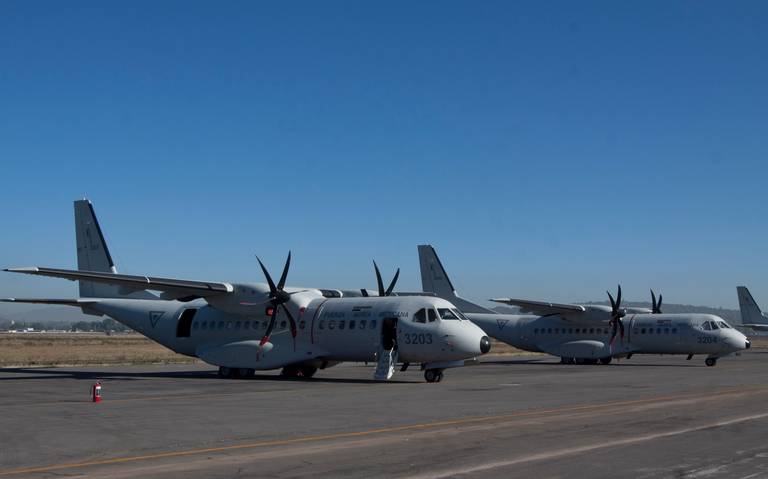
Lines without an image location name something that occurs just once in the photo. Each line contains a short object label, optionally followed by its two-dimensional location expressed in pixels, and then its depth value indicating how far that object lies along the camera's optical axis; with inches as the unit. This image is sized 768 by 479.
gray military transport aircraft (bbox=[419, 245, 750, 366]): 1956.2
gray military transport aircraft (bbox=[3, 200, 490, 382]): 1242.0
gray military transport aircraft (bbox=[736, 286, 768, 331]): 3580.2
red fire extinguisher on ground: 852.6
